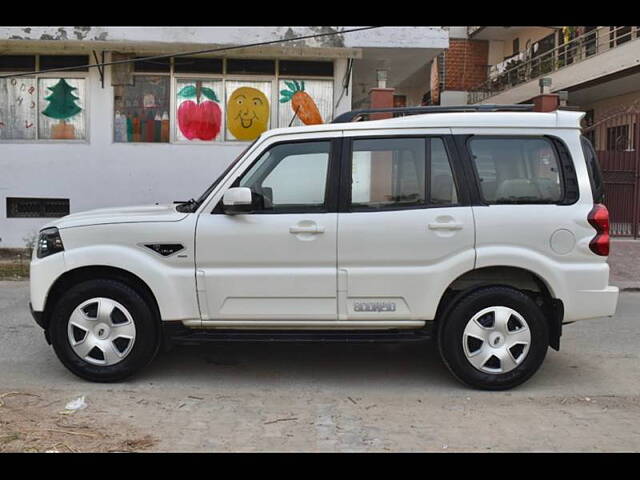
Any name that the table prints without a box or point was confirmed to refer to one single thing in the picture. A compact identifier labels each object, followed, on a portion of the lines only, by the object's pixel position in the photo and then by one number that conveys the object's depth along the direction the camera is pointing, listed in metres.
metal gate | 13.56
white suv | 4.62
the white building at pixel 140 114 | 11.91
